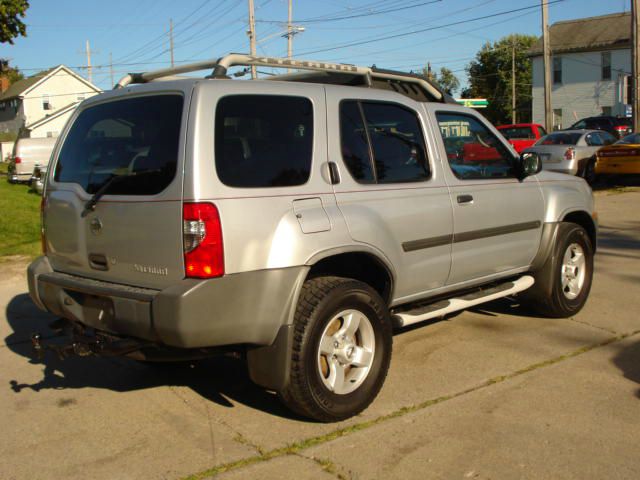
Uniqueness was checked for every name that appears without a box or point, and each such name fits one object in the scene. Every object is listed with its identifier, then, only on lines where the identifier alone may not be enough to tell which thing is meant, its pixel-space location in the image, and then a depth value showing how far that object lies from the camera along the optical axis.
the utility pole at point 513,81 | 63.28
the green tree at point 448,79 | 80.06
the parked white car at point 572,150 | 18.77
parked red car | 24.28
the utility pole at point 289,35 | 37.72
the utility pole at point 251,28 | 31.27
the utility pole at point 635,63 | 21.80
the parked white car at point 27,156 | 26.38
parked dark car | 28.75
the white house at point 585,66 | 46.50
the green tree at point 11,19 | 19.53
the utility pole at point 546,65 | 25.92
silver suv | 3.57
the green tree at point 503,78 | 72.75
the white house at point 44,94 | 63.00
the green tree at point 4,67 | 25.05
